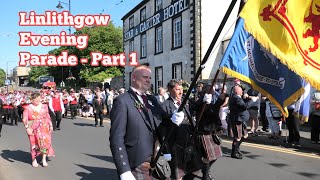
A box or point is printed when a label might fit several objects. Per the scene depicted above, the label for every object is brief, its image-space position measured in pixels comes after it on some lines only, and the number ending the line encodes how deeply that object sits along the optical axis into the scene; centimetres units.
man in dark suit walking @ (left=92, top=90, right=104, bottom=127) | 1458
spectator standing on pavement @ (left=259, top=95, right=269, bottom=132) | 1164
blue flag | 396
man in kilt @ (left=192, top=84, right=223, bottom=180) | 477
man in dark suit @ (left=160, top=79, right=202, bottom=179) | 419
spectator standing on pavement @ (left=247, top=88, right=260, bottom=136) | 1017
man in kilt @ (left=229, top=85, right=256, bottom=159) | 736
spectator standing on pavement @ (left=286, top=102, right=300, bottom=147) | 892
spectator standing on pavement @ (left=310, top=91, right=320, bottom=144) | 896
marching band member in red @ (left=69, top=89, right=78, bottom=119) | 1931
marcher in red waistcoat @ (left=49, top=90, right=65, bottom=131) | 1369
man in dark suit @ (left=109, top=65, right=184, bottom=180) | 294
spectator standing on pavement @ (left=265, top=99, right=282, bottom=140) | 980
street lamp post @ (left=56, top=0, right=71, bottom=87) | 2623
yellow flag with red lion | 326
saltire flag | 713
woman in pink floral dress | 730
